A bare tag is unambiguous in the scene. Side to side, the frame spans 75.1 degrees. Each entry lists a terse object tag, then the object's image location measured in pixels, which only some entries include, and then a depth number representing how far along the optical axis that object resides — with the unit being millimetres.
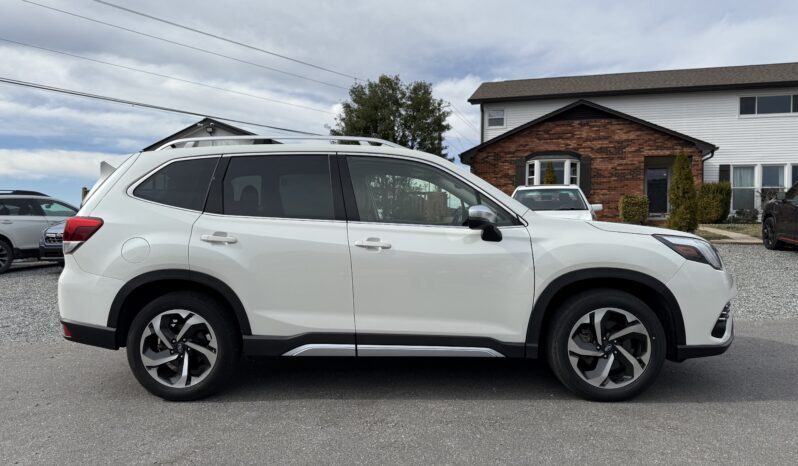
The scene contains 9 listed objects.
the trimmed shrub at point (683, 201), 15141
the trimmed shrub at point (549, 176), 20578
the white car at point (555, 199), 10250
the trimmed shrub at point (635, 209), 17953
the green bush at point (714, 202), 20031
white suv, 3549
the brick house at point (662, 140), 20750
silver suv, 11242
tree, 30547
